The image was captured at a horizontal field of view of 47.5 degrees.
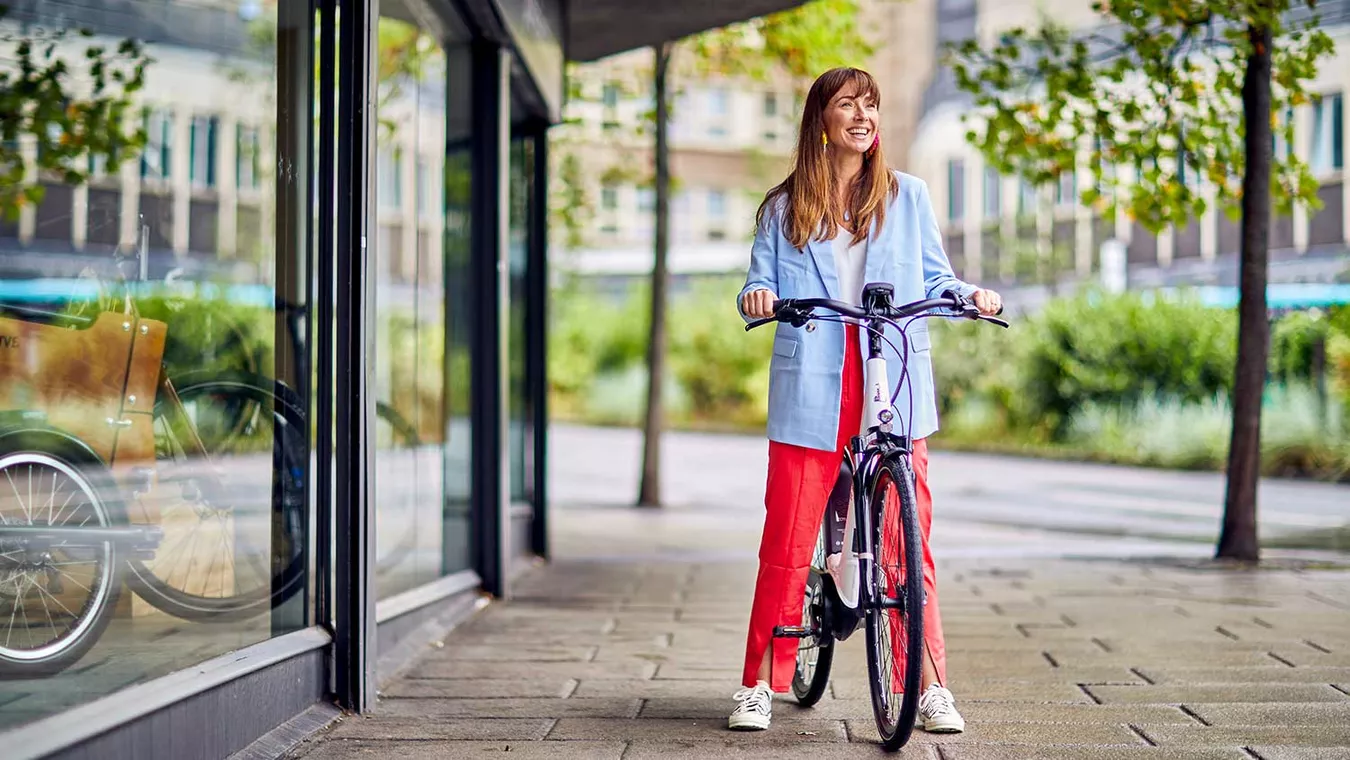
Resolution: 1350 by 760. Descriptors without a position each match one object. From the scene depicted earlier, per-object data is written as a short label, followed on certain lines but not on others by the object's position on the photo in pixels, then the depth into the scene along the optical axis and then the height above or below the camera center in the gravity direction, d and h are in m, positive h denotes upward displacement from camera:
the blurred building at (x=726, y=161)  37.97 +6.65
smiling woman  4.41 +0.14
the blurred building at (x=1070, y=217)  25.05 +3.09
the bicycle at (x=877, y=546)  4.01 -0.48
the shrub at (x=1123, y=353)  19.61 +0.27
